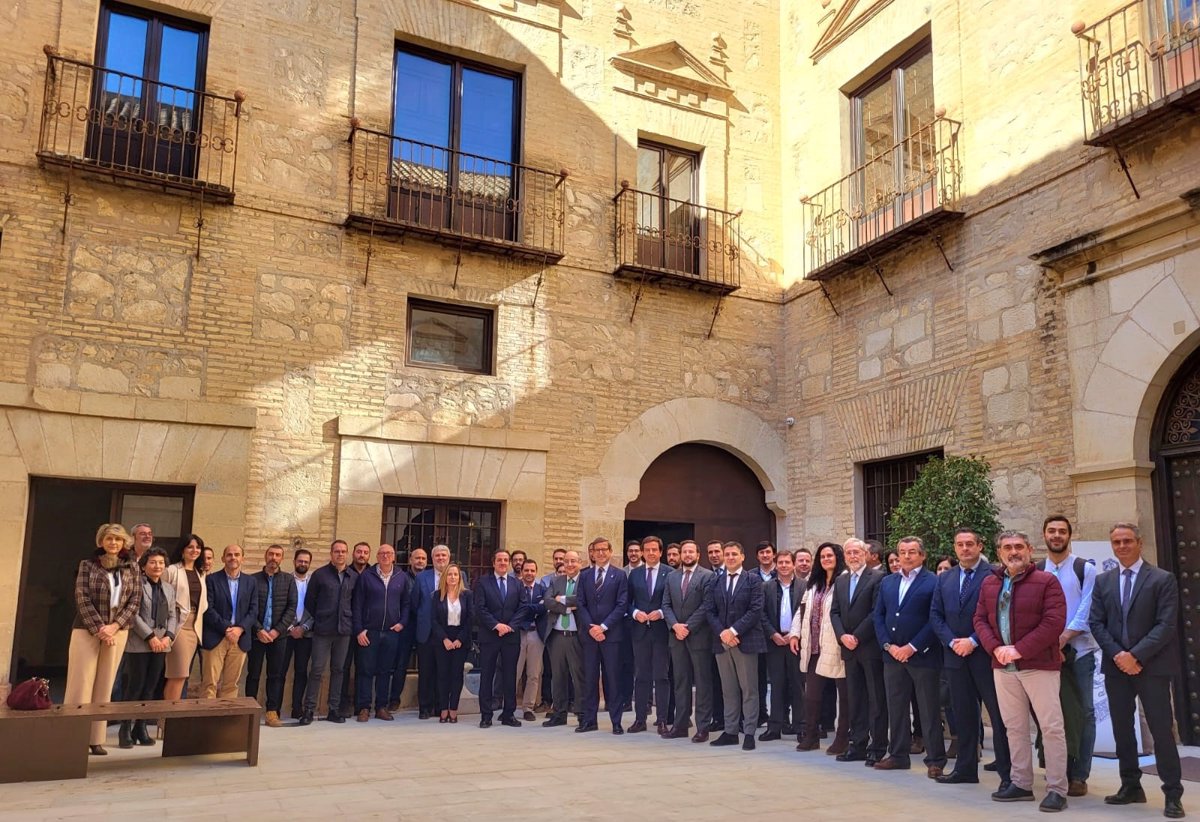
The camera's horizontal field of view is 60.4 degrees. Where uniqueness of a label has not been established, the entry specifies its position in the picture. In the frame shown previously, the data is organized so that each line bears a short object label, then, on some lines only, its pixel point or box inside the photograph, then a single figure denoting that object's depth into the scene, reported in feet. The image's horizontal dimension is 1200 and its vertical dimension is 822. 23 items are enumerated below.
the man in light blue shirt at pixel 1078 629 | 19.52
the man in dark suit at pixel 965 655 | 20.33
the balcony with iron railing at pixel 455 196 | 35.83
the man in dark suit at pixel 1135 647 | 18.13
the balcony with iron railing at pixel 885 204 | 33.94
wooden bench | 19.69
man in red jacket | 18.30
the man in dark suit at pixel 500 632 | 29.32
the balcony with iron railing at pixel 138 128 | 31.58
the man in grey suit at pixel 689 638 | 26.25
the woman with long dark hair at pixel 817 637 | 24.22
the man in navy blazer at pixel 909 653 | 21.31
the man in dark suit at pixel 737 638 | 25.49
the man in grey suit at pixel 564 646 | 29.14
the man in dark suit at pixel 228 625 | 27.96
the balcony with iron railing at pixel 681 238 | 40.01
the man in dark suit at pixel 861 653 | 22.91
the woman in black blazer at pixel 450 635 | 30.22
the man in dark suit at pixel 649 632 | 27.68
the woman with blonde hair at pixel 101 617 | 22.72
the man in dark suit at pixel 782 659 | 26.18
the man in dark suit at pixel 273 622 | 28.96
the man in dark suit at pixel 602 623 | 28.09
